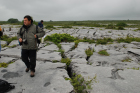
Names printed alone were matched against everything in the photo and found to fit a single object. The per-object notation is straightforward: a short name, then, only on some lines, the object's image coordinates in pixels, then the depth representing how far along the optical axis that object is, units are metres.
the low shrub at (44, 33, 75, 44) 6.75
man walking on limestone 2.56
